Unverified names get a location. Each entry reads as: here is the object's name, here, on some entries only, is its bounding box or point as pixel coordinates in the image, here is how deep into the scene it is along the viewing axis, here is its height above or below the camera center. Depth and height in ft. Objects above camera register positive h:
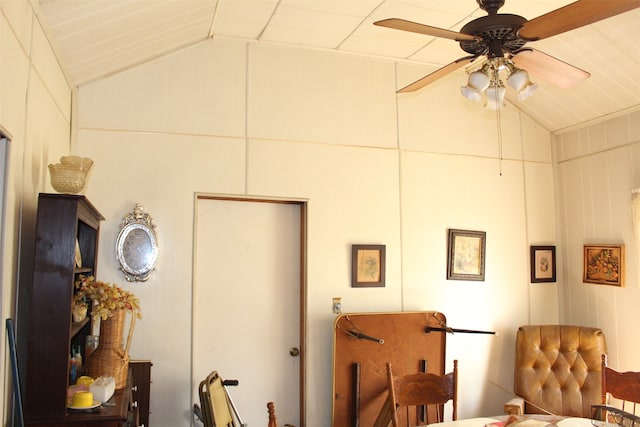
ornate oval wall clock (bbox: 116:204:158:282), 11.82 +0.59
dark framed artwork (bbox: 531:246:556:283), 15.58 +0.27
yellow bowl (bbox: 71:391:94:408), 7.83 -1.87
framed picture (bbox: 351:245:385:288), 13.67 +0.18
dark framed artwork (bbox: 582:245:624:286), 13.98 +0.25
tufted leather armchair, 13.46 -2.45
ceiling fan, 6.75 +3.36
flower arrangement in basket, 8.99 -0.91
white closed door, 12.87 -0.71
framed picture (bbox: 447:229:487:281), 14.62 +0.51
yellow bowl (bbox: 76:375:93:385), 8.52 -1.73
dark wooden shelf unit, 7.46 -0.70
